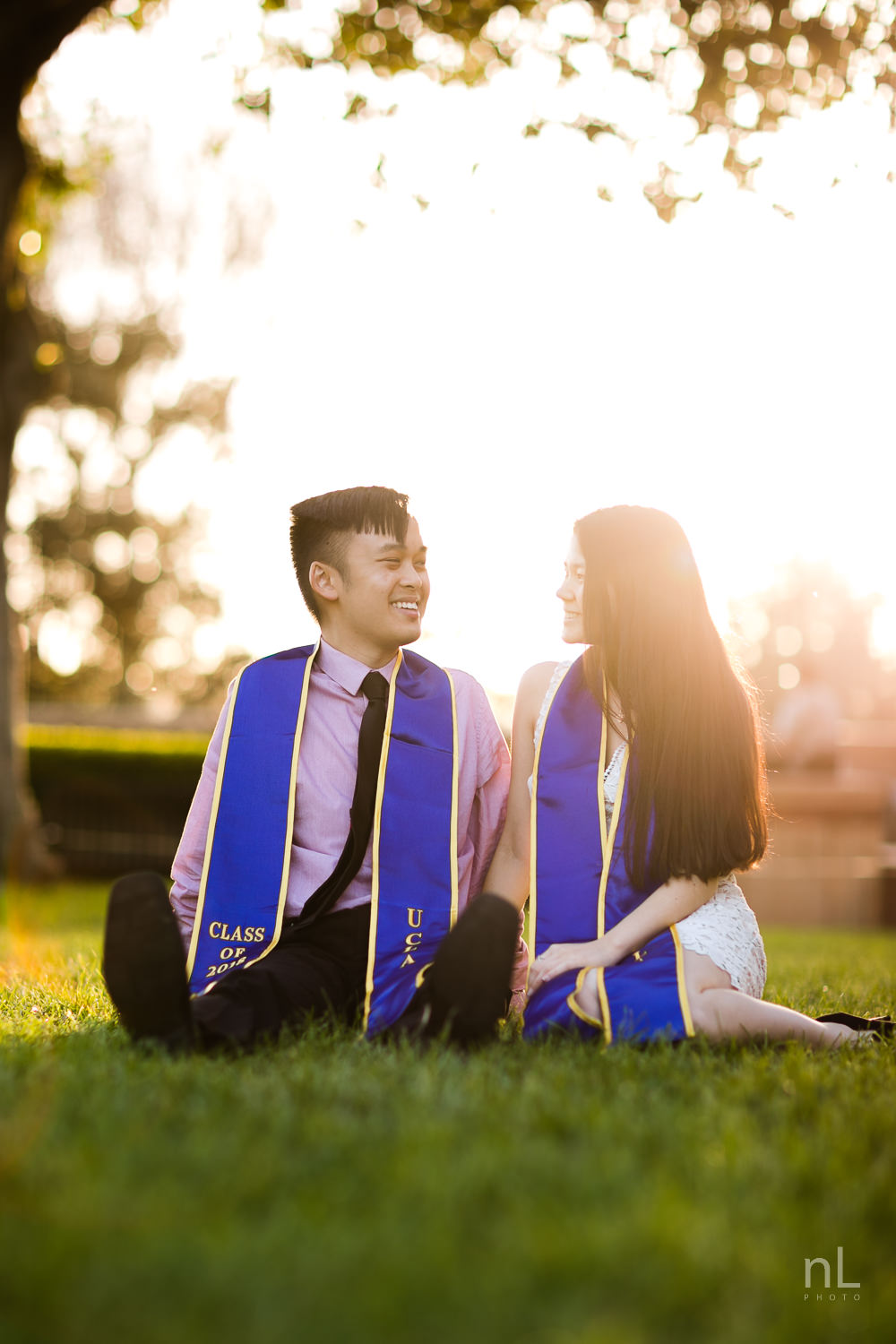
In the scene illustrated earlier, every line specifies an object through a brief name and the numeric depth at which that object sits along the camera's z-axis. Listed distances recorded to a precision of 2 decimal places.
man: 3.25
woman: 3.10
